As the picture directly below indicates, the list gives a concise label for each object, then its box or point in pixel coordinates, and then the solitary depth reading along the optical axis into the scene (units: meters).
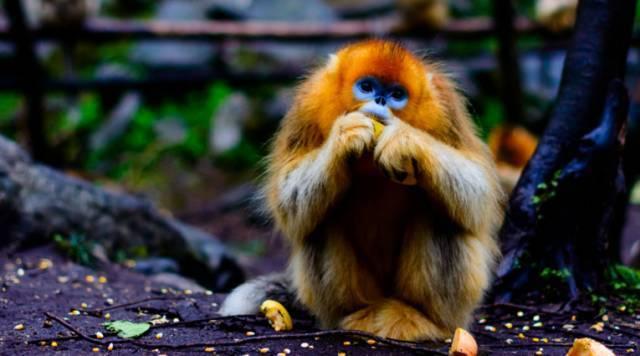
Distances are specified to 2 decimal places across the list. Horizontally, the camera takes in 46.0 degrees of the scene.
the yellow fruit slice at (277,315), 3.63
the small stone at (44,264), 4.70
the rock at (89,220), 5.04
